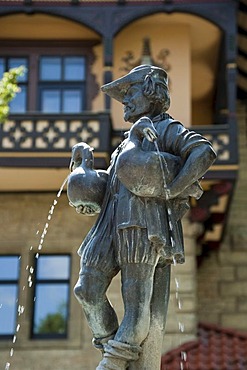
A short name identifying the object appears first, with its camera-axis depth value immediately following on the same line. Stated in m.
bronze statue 6.38
